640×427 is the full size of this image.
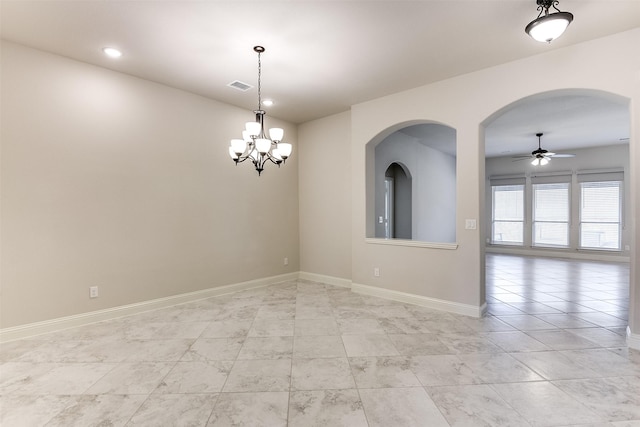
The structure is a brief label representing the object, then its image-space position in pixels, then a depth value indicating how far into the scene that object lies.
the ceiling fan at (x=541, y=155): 6.67
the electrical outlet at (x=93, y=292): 3.58
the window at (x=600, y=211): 7.93
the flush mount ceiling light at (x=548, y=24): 2.23
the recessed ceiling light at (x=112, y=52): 3.22
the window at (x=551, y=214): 8.62
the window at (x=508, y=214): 9.35
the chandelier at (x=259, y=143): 3.13
